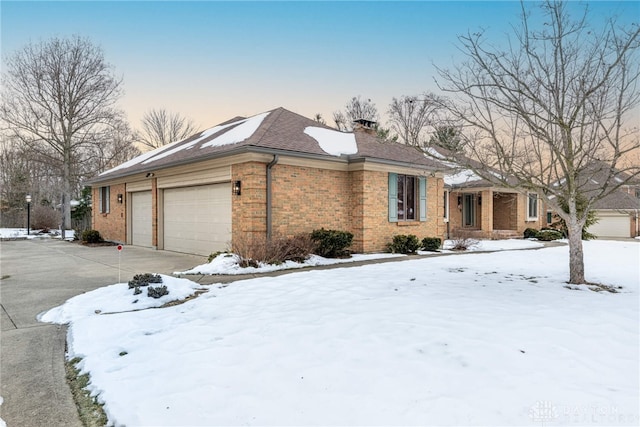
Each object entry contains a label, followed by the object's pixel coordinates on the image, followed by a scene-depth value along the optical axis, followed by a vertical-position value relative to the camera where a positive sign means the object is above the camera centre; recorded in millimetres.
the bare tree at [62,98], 23453 +7529
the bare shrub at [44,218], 26188 -155
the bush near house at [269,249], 8914 -843
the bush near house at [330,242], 10484 -763
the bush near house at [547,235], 17953 -1013
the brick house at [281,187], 10156 +868
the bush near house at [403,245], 12086 -975
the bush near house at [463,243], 13797 -1060
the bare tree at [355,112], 32719 +8941
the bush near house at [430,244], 13047 -1024
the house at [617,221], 23500 -472
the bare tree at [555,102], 6352 +2003
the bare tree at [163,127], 35719 +8354
